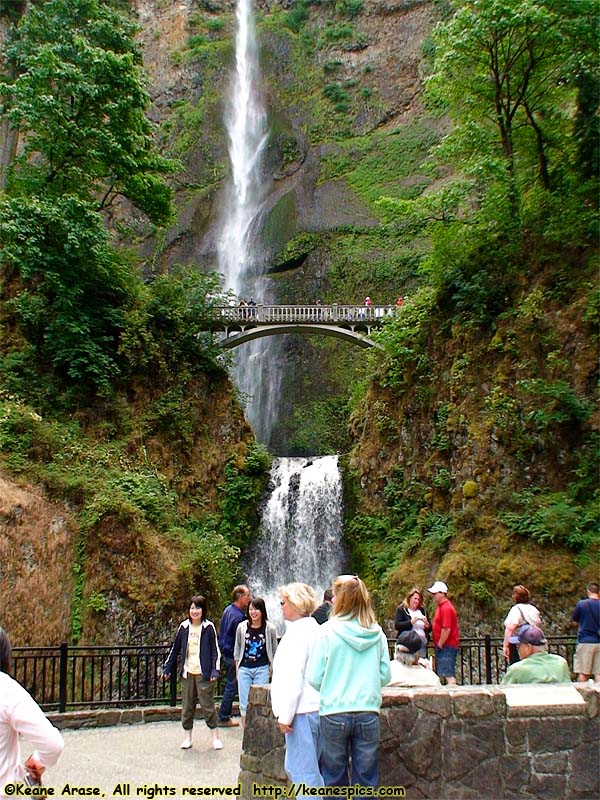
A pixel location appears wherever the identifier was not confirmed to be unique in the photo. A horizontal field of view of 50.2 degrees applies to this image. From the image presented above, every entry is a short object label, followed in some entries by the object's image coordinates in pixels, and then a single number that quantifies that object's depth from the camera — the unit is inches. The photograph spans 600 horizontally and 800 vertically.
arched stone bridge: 962.7
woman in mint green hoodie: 155.9
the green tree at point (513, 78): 639.8
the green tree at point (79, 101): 740.0
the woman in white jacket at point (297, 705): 159.8
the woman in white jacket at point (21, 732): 121.4
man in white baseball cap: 335.0
